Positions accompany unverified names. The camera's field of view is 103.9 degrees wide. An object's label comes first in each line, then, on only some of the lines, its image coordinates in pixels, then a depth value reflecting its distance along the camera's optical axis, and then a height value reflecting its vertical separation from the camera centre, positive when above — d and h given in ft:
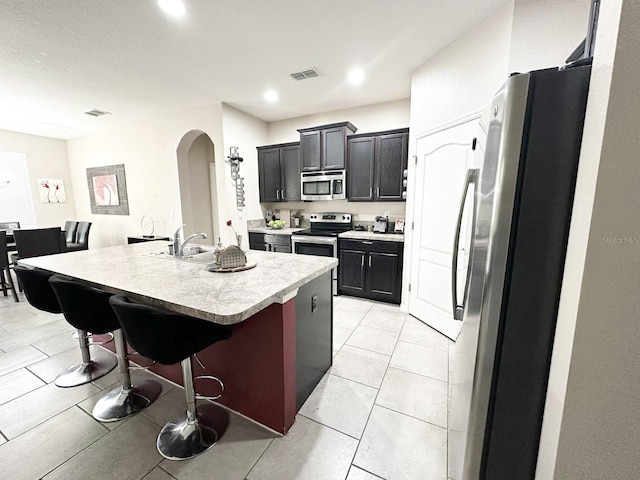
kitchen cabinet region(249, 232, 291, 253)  13.51 -1.94
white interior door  7.92 -0.39
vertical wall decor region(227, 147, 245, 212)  9.16 +1.60
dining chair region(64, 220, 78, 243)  16.41 -1.64
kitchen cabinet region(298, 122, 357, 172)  12.21 +3.06
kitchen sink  6.91 -1.39
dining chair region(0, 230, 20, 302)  11.20 -2.66
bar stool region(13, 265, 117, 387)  5.65 -3.33
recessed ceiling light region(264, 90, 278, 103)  11.51 +5.24
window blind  16.60 +0.98
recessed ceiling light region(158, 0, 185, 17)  6.27 +5.10
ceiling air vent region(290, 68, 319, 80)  9.69 +5.25
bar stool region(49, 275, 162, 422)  4.92 -2.44
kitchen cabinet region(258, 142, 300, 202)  14.07 +2.01
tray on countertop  5.53 -1.38
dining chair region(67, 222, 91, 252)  15.14 -2.04
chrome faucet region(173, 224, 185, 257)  7.19 -1.16
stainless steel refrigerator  2.33 -0.52
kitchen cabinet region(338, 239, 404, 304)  10.91 -2.79
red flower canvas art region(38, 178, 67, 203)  18.34 +1.15
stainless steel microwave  12.49 +1.12
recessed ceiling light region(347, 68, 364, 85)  9.73 +5.27
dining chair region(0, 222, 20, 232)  15.94 -1.28
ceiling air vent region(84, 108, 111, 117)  13.49 +5.12
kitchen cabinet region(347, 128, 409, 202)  11.18 +1.92
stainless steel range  12.15 -1.38
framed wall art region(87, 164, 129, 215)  17.40 +1.19
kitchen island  4.05 -1.97
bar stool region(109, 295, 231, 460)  3.71 -2.17
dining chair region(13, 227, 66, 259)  11.69 -1.73
